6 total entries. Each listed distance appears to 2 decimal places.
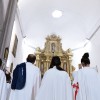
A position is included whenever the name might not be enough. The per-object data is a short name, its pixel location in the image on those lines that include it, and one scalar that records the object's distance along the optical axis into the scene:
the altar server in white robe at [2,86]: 3.81
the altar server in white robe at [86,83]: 3.57
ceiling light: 11.29
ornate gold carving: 12.59
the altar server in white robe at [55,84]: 3.51
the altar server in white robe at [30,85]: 3.73
